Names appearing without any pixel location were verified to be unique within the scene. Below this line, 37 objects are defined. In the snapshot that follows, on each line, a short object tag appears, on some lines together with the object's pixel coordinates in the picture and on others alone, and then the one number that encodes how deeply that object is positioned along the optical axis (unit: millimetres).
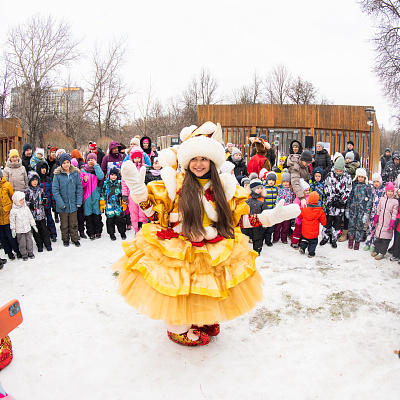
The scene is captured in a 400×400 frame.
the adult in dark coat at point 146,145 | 8211
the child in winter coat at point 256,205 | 6312
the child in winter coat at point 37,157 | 8273
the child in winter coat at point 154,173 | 7202
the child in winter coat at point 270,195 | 6887
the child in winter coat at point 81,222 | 7449
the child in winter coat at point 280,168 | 8034
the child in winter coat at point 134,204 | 6845
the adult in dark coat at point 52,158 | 8289
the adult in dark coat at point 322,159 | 8141
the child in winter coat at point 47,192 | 6891
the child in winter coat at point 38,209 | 6352
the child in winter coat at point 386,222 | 6113
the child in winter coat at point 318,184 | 7199
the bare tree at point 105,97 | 25891
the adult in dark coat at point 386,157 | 10745
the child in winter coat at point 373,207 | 6590
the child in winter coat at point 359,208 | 6684
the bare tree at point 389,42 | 15125
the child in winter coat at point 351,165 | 7655
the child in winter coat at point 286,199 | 7144
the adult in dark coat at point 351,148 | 8477
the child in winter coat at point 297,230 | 6729
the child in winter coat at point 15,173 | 6297
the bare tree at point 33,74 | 19781
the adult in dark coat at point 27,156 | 8176
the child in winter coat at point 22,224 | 5812
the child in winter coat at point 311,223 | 6242
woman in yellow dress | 2785
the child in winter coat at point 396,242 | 5988
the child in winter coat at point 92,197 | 7289
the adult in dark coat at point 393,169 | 9164
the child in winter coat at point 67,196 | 6688
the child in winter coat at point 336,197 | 6977
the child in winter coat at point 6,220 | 5797
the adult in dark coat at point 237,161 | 8477
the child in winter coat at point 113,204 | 7238
